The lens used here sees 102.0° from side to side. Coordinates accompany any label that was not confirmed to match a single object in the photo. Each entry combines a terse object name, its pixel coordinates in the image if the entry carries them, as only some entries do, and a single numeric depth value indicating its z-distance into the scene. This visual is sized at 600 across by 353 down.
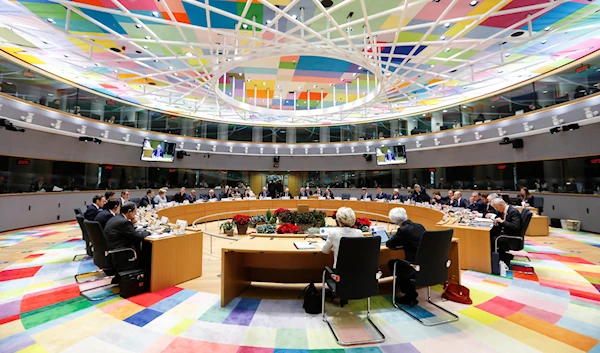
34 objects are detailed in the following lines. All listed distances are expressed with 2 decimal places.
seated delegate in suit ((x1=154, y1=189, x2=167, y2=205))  8.54
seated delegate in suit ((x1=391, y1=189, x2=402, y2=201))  10.72
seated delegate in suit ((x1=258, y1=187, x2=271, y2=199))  12.32
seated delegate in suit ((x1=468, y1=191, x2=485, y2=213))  6.45
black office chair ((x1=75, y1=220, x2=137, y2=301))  3.26
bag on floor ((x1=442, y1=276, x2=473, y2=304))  3.23
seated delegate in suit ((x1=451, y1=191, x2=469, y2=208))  7.27
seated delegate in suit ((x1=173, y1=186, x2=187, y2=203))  9.62
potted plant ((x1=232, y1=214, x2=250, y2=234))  7.32
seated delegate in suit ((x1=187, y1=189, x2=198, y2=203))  10.17
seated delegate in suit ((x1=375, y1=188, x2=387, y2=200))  11.35
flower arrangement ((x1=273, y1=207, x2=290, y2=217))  8.09
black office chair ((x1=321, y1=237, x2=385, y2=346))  2.46
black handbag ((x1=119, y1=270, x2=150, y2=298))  3.30
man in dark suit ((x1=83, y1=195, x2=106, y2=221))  4.93
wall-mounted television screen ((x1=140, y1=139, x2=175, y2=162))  11.68
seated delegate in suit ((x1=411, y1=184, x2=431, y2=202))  9.46
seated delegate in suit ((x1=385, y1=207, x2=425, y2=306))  3.03
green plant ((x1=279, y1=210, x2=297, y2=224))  7.55
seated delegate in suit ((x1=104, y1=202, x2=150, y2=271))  3.36
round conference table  3.16
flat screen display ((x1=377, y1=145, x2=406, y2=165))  12.79
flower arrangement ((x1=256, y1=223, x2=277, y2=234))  5.90
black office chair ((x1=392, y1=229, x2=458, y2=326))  2.77
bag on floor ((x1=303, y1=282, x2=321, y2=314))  2.96
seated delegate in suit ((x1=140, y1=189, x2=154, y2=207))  7.86
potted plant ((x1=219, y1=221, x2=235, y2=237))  7.36
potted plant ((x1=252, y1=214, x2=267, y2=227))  7.93
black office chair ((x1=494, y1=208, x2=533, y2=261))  4.26
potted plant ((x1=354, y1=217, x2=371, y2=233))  4.92
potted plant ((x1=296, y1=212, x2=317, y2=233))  7.29
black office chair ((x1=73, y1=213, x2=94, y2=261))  4.48
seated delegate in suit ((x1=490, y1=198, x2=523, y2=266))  4.30
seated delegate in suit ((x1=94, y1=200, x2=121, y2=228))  3.95
